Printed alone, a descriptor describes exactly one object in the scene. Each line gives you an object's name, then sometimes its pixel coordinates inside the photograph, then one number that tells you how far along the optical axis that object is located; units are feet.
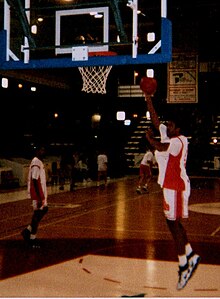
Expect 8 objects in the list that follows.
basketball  25.94
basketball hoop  41.75
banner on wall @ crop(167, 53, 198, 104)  66.23
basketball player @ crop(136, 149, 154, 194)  72.62
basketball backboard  29.84
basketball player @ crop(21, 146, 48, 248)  34.76
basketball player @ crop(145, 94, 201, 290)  24.07
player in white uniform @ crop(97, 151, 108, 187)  82.50
